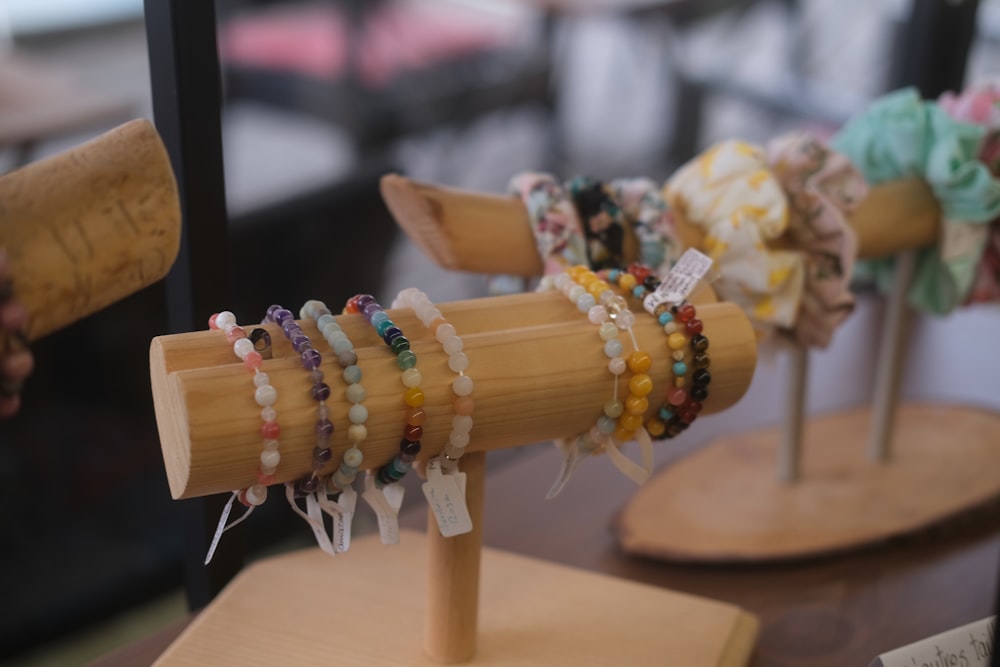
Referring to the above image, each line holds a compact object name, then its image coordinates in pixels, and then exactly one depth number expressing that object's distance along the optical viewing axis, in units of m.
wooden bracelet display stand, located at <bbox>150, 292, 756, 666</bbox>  0.47
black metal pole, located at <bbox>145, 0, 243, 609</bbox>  0.56
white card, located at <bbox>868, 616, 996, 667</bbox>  0.56
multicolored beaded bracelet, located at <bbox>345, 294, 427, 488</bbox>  0.49
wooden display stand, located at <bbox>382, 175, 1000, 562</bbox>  0.76
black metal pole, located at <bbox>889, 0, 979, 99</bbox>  1.01
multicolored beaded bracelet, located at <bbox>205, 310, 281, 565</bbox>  0.46
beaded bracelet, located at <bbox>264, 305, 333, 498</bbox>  0.47
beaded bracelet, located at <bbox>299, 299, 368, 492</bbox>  0.48
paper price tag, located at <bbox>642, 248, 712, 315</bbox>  0.56
